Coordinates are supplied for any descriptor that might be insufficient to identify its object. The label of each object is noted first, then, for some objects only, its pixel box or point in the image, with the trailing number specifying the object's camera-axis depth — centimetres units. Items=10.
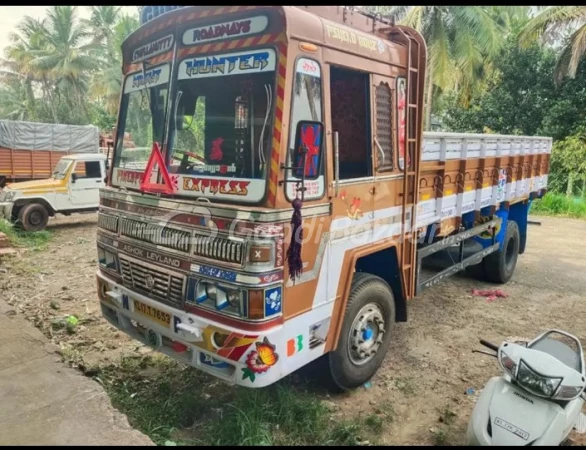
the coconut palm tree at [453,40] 1579
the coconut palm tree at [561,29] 1316
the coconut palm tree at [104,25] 2768
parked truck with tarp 1350
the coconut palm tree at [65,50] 2592
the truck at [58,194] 991
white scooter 271
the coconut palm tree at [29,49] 2666
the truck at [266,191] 276
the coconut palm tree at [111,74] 1912
